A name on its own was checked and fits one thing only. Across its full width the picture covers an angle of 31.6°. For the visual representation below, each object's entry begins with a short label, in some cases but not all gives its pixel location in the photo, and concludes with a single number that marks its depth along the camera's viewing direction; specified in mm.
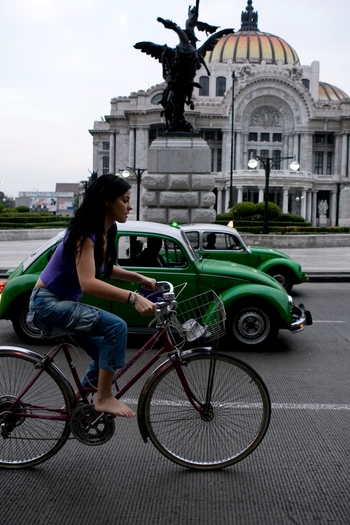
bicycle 3768
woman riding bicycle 3607
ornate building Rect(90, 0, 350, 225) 80062
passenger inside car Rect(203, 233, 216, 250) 11453
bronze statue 18234
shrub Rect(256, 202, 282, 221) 37656
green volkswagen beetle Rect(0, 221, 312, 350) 7492
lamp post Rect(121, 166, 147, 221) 31055
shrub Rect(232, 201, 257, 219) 38500
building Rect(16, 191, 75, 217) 153125
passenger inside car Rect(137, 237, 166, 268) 7727
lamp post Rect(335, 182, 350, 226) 79912
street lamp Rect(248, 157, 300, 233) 27197
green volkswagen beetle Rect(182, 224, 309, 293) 11367
